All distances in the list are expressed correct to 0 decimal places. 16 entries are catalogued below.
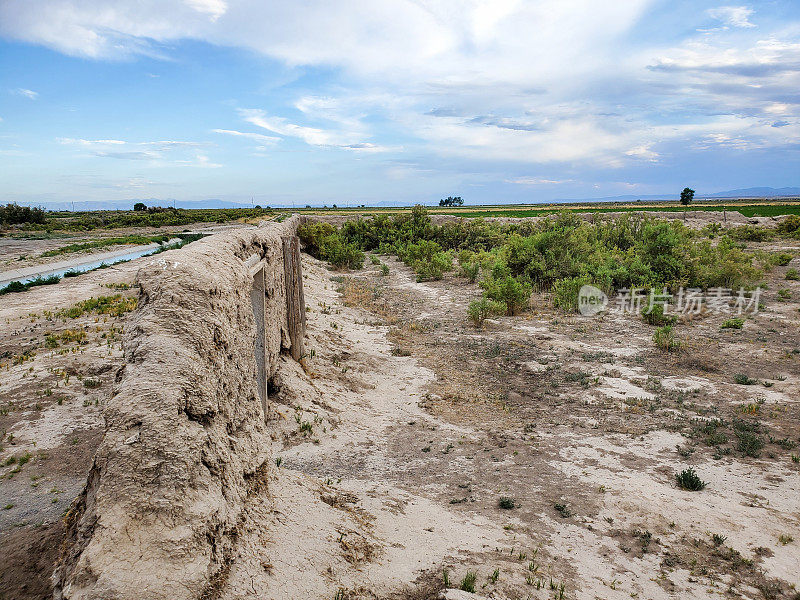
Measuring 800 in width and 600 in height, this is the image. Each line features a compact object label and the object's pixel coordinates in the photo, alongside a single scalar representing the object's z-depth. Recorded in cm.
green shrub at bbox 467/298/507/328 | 1348
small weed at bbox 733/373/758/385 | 895
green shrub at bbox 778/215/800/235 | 3216
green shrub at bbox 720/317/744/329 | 1241
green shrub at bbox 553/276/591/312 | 1516
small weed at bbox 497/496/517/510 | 523
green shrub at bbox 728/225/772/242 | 2981
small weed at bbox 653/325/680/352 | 1084
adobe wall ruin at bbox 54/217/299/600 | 258
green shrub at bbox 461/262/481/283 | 1997
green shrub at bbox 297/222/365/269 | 2447
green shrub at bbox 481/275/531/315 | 1468
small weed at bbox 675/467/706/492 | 571
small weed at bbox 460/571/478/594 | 364
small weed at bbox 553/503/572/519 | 517
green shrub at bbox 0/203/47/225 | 4481
